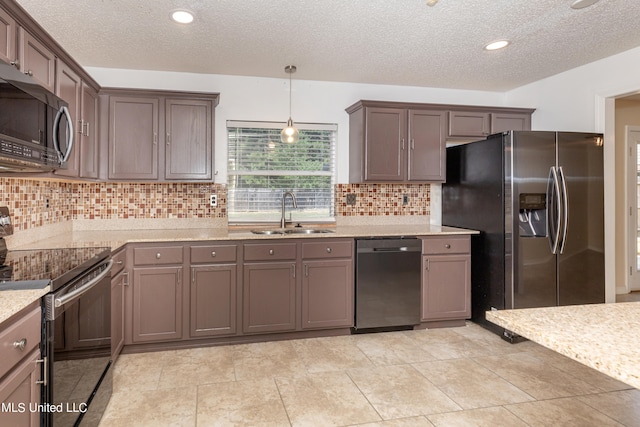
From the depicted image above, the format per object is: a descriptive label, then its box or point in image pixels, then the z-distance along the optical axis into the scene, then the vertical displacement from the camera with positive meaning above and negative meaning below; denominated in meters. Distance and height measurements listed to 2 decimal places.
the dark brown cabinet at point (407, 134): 3.73 +0.83
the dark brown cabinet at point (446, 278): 3.54 -0.56
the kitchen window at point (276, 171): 3.86 +0.46
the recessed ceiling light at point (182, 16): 2.51 +1.32
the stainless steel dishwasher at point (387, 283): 3.36 -0.58
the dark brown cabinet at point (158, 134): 3.25 +0.71
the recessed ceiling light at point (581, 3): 2.36 +1.33
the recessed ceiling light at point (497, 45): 3.00 +1.36
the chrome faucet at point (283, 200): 3.75 +0.14
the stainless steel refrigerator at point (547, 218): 3.26 +0.00
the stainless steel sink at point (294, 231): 3.47 -0.13
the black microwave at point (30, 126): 1.55 +0.42
